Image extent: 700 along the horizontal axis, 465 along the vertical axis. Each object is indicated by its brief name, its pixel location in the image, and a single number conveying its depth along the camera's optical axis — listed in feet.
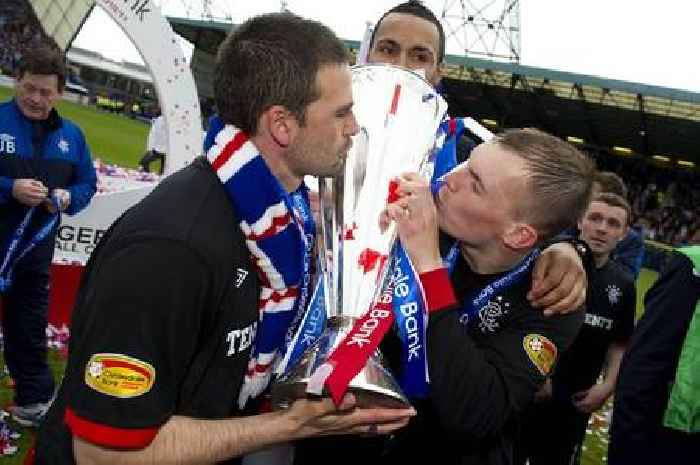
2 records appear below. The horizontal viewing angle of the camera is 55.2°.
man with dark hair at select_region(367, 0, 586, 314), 8.83
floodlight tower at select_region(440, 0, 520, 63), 105.81
